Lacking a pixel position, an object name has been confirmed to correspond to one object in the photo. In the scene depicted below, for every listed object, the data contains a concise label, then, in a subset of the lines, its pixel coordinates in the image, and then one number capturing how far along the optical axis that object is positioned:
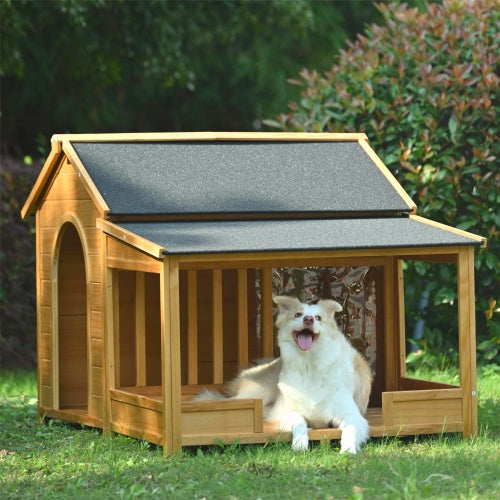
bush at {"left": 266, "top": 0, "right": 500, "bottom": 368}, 20.80
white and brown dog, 14.83
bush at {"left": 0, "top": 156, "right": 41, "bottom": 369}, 24.98
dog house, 14.40
